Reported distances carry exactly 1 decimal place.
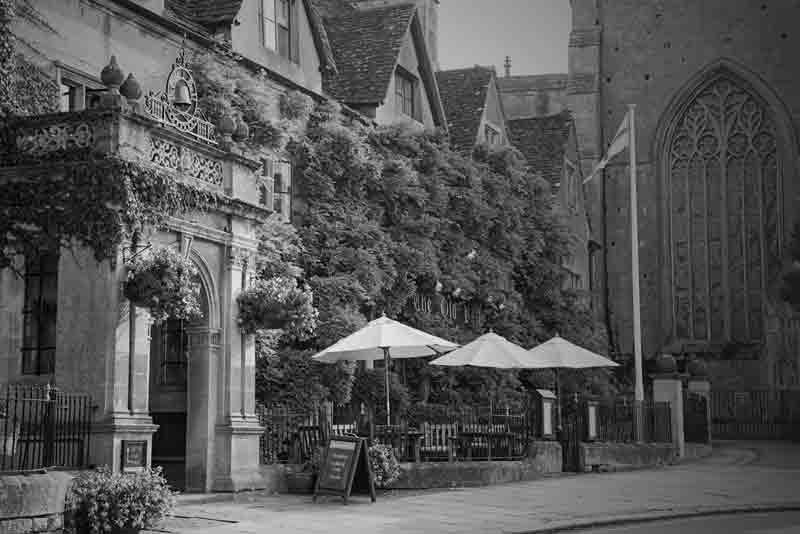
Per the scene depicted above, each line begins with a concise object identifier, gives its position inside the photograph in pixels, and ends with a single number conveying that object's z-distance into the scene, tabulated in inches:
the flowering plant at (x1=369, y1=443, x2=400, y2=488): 794.2
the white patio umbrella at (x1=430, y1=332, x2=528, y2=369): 1008.2
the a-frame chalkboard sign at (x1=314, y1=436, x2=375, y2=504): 732.7
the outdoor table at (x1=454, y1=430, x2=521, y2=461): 919.8
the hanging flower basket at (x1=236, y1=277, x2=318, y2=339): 749.9
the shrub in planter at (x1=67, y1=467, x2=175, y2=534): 553.6
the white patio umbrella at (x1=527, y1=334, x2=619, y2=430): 1080.2
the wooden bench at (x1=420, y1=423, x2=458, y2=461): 899.9
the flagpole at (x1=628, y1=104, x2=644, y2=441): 1261.1
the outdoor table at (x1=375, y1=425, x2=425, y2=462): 855.7
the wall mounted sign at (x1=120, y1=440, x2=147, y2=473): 631.8
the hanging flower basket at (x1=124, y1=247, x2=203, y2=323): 639.1
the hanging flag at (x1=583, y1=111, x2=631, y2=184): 1386.6
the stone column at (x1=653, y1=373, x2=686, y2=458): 1261.1
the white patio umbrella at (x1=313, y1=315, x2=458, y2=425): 872.9
